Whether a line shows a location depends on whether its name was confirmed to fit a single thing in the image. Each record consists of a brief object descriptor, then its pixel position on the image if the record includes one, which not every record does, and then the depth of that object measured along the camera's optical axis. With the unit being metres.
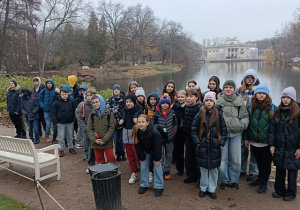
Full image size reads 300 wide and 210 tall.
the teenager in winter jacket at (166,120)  4.41
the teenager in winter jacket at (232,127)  4.12
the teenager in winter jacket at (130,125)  4.79
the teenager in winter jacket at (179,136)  4.74
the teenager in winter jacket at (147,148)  4.05
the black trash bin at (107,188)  3.42
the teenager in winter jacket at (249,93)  4.59
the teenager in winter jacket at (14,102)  7.29
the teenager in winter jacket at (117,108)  5.35
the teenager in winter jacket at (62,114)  6.06
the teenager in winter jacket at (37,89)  7.31
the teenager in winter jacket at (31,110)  7.14
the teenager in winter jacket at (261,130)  4.02
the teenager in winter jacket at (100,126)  4.77
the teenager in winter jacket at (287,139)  3.70
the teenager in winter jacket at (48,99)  6.84
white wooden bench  4.38
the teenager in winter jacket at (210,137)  3.93
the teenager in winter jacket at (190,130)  4.40
